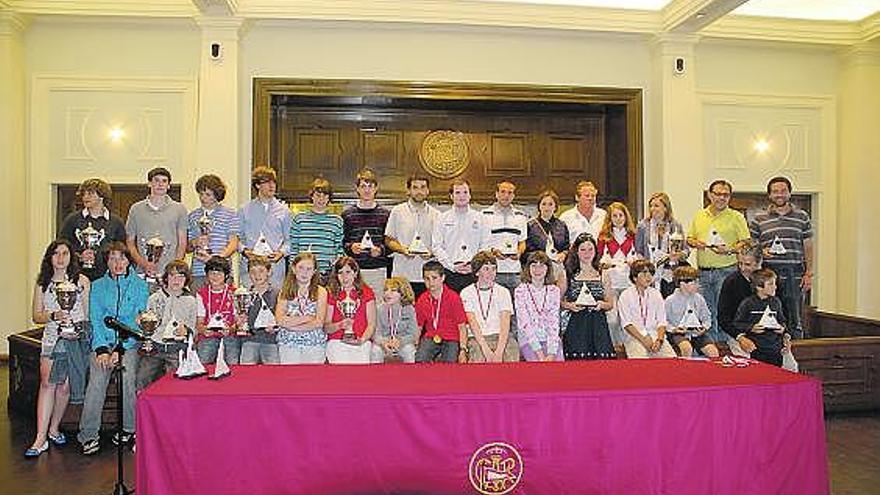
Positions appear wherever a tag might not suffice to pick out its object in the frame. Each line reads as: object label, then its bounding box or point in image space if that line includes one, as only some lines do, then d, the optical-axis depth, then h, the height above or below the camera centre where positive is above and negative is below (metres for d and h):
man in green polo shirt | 7.02 +0.07
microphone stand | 4.12 -1.02
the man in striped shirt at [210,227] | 6.20 +0.14
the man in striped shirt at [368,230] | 6.52 +0.12
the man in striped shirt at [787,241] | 7.05 +0.03
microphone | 3.99 -0.46
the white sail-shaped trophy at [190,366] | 3.97 -0.66
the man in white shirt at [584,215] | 7.12 +0.28
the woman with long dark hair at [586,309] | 6.12 -0.53
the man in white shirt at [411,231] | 6.66 +0.11
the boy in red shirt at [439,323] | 5.83 -0.62
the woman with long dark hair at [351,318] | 5.48 -0.55
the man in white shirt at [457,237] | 6.65 +0.06
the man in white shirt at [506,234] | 6.62 +0.09
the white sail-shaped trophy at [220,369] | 3.98 -0.68
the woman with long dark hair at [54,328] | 5.33 -0.62
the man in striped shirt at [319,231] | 6.32 +0.10
